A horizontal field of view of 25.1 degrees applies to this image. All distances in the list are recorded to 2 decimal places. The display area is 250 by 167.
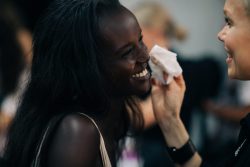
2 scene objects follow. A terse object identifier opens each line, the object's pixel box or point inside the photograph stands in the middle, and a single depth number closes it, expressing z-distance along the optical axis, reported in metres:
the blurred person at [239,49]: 2.28
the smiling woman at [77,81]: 2.11
